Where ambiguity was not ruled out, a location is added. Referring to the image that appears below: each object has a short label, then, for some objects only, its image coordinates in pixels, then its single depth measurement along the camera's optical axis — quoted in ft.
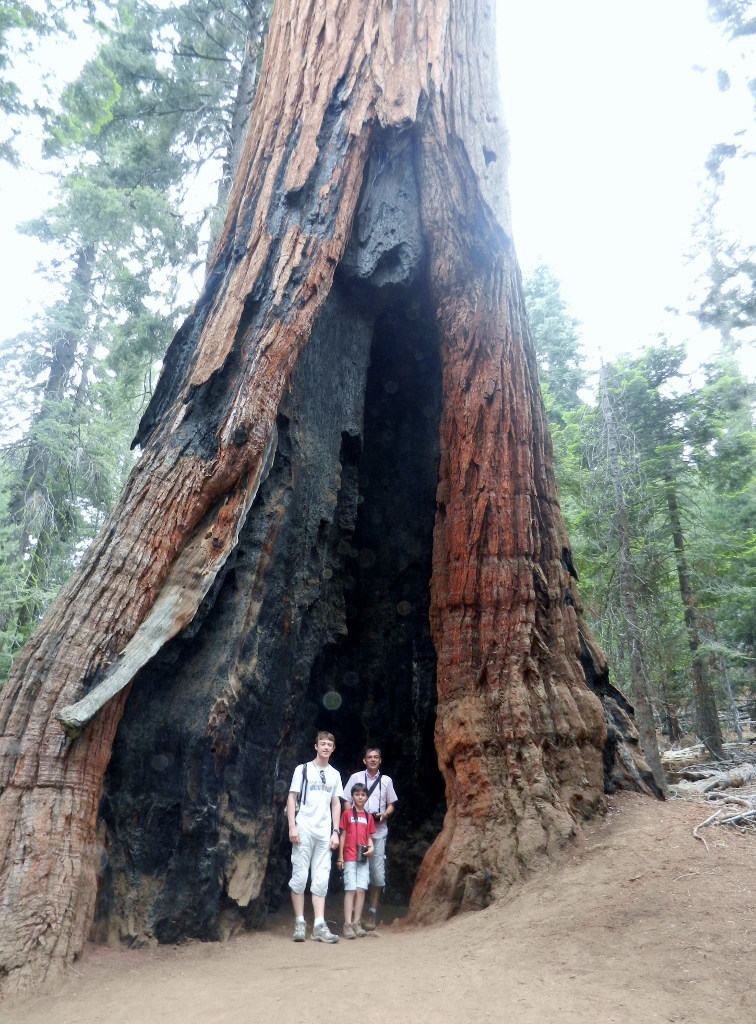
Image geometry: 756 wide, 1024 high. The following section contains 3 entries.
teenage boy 17.20
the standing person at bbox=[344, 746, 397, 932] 19.86
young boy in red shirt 18.52
